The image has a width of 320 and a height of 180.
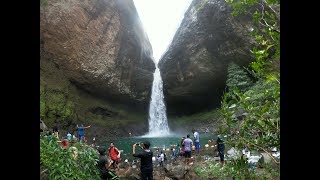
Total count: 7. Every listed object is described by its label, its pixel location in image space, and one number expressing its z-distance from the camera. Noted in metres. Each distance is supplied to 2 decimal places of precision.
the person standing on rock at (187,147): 8.82
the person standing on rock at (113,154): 7.42
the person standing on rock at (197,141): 10.60
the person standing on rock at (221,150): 7.93
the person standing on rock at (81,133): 12.55
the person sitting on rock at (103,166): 5.00
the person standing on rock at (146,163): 5.19
